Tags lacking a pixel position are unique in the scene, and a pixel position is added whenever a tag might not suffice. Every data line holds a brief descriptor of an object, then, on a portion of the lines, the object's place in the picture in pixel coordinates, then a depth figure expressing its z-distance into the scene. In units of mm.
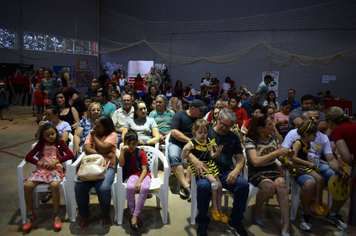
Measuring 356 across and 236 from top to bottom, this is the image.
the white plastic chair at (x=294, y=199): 3299
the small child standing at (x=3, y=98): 8664
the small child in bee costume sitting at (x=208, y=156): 2996
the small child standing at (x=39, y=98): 7770
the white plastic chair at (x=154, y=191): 3105
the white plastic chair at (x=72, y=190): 3150
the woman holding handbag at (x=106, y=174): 3035
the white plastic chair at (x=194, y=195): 3096
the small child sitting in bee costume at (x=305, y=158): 3248
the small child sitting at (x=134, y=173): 3039
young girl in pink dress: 3033
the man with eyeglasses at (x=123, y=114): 4797
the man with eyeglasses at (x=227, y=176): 2936
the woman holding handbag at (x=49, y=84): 7836
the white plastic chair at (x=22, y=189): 3059
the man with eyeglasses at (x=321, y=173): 3166
